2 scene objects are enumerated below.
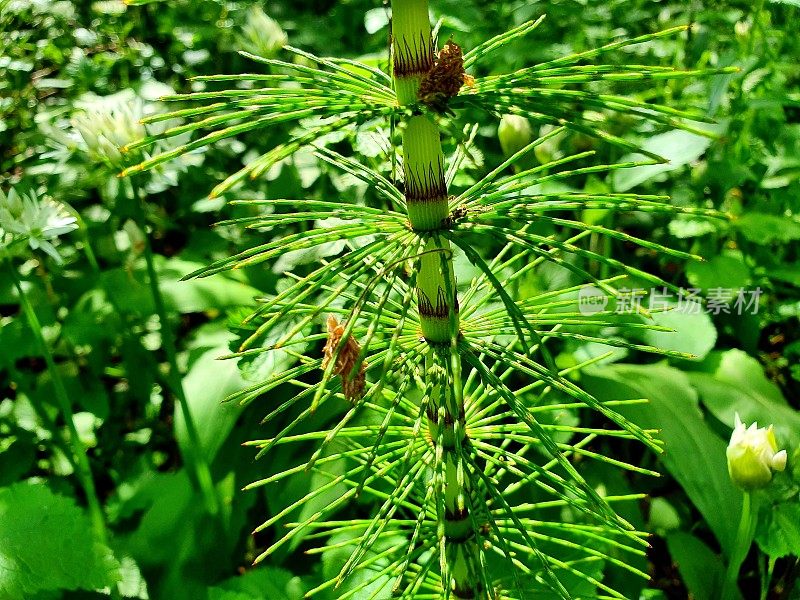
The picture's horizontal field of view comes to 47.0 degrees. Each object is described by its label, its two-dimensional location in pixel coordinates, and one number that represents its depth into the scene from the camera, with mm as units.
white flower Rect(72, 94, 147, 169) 406
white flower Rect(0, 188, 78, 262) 391
